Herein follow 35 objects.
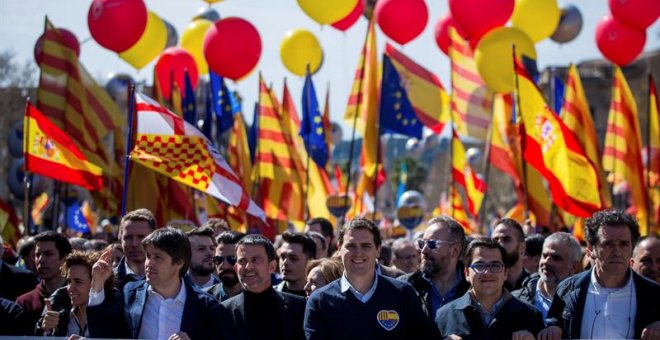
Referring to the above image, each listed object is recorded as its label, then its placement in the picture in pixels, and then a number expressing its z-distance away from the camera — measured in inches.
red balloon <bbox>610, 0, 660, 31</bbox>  639.8
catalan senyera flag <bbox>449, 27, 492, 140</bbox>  735.1
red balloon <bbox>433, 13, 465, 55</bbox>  806.5
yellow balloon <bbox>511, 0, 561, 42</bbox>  721.0
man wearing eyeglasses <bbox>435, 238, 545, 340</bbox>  254.2
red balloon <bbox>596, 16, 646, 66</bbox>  708.0
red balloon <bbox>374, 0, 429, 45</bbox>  687.1
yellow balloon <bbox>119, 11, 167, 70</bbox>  729.6
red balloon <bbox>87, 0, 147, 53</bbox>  629.3
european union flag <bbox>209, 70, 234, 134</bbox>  800.3
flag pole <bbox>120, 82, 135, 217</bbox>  401.4
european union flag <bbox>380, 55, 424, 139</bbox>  687.1
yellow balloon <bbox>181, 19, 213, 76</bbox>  807.4
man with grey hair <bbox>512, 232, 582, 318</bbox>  321.4
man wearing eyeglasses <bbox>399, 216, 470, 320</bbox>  297.1
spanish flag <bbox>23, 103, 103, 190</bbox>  497.7
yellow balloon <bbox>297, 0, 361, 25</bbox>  631.8
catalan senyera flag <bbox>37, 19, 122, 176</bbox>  622.2
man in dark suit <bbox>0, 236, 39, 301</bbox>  349.4
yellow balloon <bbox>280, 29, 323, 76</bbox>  799.7
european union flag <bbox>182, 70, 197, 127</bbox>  751.7
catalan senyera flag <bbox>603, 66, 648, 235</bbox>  653.3
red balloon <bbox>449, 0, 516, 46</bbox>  656.4
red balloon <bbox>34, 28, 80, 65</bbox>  640.4
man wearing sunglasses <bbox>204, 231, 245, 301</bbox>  319.9
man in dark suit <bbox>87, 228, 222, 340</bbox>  256.8
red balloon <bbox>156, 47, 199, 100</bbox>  764.6
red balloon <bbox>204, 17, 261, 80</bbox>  681.0
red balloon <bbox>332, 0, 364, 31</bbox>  680.4
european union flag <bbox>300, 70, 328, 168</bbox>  738.2
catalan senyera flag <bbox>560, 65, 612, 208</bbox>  624.7
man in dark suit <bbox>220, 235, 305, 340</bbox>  260.4
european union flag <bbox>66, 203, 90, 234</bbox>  935.4
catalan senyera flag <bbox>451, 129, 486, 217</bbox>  697.0
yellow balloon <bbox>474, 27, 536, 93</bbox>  663.1
